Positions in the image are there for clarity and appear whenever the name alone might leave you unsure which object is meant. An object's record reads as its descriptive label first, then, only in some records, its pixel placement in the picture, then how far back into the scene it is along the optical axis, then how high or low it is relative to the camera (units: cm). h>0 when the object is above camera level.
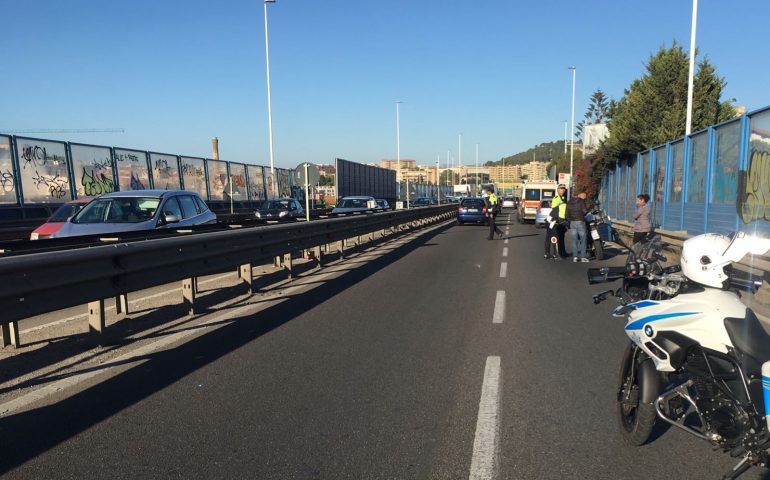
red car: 1102 -75
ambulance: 3306 -105
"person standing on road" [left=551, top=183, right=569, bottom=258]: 1467 -101
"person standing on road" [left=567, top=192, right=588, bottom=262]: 1441 -117
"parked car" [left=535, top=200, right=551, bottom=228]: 2611 -164
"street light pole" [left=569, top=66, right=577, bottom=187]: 5699 +756
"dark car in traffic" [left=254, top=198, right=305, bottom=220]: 2496 -120
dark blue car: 3162 -181
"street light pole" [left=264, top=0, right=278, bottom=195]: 3393 +468
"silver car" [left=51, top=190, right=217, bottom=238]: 1035 -56
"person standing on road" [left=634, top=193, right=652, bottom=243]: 1333 -96
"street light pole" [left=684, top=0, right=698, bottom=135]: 1836 +406
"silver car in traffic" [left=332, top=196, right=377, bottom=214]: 2683 -117
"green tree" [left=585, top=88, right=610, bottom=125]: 10012 +1228
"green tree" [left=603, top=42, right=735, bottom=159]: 2709 +336
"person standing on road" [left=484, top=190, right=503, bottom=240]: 2081 -110
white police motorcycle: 279 -93
